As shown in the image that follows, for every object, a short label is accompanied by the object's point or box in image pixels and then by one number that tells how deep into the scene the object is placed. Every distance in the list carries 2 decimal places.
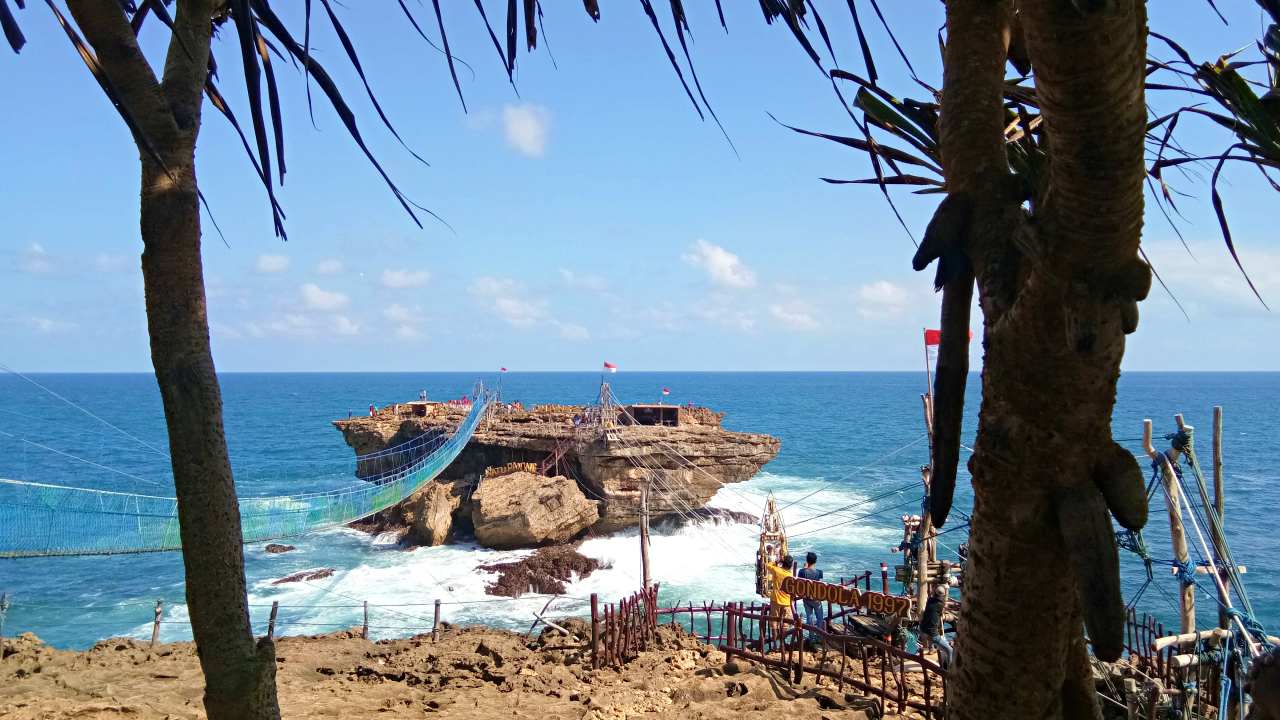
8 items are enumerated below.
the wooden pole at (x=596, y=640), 10.31
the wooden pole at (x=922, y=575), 11.70
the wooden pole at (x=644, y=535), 14.49
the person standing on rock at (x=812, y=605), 11.08
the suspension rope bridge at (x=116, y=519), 11.21
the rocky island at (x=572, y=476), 27.22
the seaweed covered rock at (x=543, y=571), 23.64
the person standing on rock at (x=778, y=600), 10.23
